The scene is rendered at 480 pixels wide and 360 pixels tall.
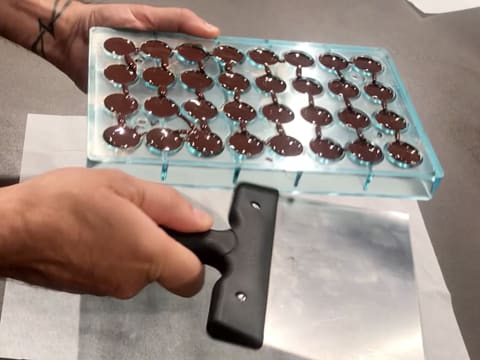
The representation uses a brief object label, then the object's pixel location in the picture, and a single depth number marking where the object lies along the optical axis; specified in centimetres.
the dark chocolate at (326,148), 59
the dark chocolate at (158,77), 63
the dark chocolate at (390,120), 64
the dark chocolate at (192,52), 67
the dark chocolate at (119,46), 65
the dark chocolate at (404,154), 59
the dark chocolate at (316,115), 63
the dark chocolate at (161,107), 60
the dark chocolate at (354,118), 63
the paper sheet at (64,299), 53
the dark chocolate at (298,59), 69
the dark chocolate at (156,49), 66
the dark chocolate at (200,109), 61
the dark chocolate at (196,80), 64
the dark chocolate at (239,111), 61
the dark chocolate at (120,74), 62
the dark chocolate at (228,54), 68
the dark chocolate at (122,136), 55
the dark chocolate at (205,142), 57
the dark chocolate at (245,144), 57
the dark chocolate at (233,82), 64
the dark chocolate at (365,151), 59
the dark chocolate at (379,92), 67
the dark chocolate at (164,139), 56
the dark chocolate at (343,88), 67
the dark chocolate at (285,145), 58
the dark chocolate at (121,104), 59
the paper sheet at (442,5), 101
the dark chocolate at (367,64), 70
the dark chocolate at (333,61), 69
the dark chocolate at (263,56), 68
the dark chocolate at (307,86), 66
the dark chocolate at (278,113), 62
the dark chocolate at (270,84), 66
